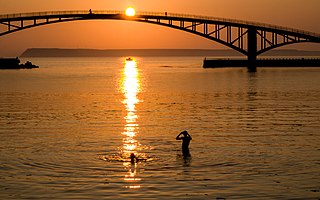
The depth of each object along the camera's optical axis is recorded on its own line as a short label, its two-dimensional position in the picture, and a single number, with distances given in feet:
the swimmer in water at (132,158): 85.40
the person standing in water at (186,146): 88.69
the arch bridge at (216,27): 444.14
